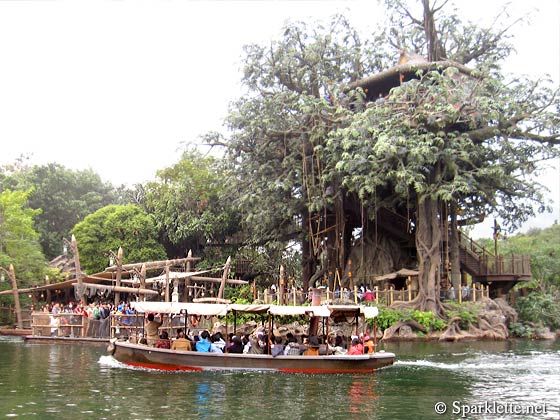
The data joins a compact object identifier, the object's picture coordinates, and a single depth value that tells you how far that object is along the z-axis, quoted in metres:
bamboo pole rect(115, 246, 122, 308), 27.97
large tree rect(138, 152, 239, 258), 43.50
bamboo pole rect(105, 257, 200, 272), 30.54
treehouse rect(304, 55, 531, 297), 38.03
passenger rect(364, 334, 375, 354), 19.70
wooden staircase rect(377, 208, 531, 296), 39.28
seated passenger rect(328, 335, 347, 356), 19.59
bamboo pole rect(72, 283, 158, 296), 26.19
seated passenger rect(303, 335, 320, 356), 19.28
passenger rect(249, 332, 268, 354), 19.66
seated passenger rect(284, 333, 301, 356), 19.31
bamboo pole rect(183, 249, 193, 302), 30.98
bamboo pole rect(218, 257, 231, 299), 29.90
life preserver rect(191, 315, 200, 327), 25.29
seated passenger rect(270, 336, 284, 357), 19.02
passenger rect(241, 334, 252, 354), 19.73
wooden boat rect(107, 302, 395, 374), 18.69
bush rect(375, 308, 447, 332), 31.45
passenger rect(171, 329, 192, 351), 19.45
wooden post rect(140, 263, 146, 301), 27.52
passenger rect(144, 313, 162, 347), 20.52
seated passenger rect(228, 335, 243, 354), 19.56
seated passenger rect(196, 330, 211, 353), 19.47
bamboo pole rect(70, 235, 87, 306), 27.61
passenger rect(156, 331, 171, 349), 19.91
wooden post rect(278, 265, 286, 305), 33.22
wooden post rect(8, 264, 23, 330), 33.56
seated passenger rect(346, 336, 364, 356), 19.18
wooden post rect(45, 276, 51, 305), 36.77
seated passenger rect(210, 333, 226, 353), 19.58
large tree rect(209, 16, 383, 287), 37.25
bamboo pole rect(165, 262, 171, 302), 27.20
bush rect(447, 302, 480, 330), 33.12
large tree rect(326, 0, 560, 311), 32.06
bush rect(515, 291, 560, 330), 37.16
